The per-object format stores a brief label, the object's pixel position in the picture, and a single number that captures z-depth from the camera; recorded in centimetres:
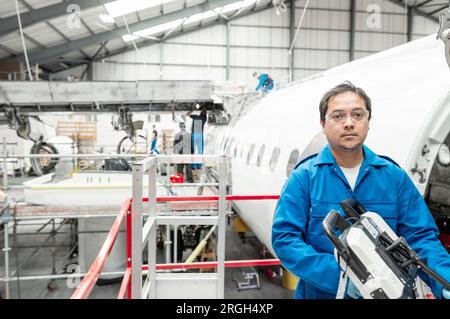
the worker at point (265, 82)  902
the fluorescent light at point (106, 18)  963
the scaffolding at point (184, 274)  346
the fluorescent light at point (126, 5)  748
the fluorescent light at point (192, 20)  1890
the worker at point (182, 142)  871
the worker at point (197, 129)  876
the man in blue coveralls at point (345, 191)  195
